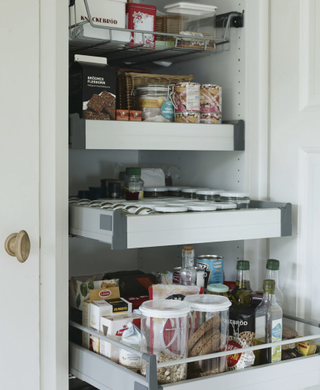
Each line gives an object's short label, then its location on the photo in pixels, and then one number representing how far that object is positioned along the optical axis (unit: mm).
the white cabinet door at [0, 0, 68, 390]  1160
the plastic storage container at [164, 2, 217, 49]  1463
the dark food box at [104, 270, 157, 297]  1444
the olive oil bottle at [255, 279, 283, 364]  1254
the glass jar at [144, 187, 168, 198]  1644
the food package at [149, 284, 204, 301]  1269
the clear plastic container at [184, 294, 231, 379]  1170
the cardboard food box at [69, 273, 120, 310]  1320
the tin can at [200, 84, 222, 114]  1493
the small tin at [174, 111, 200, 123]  1456
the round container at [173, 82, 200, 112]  1452
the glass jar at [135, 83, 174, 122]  1427
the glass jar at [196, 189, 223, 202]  1466
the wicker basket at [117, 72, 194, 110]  1443
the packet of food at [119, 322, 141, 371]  1154
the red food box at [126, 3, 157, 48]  1378
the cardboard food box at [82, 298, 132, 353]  1242
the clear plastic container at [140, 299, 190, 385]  1107
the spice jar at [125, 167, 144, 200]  1530
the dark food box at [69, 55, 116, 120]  1309
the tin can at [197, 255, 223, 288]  1435
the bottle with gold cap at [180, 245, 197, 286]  1366
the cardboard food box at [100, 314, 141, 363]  1192
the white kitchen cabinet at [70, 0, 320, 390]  1179
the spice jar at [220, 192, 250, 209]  1417
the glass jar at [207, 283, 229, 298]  1300
